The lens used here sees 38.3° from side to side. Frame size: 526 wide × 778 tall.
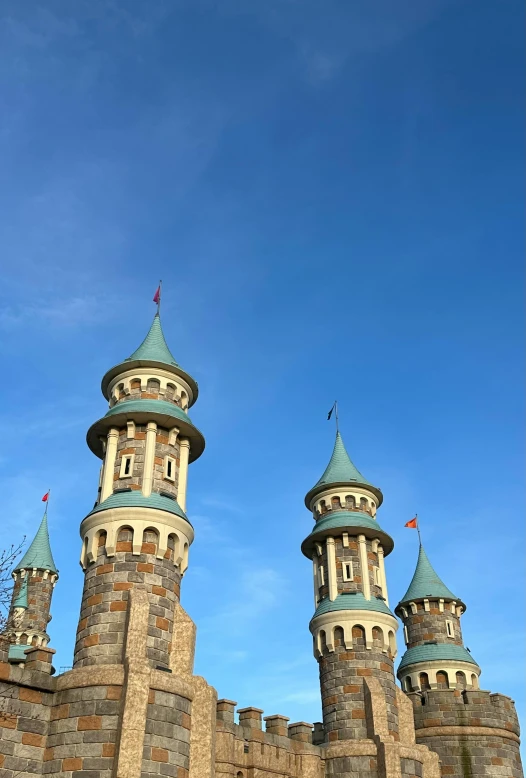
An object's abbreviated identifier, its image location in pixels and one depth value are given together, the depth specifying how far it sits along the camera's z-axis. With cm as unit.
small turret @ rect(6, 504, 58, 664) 4859
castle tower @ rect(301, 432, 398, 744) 2919
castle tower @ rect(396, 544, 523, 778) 3403
